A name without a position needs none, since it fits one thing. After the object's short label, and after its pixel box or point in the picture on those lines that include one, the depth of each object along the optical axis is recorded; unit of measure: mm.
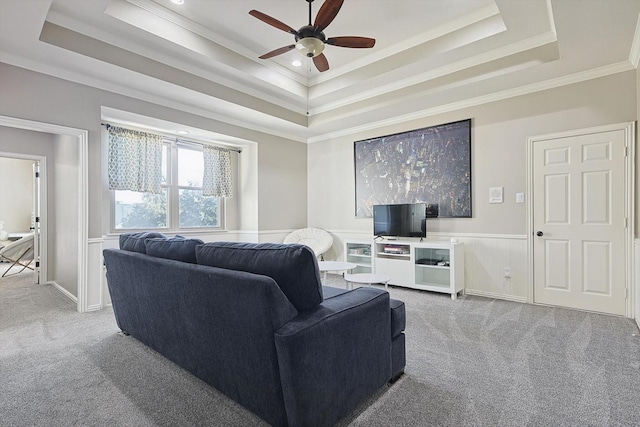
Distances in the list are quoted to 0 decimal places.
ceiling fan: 2451
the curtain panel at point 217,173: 5184
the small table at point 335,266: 3823
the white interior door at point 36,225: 4949
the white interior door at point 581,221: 3268
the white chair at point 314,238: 5551
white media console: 4047
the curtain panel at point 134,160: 4095
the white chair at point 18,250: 5383
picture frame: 4262
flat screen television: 4395
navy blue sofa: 1387
